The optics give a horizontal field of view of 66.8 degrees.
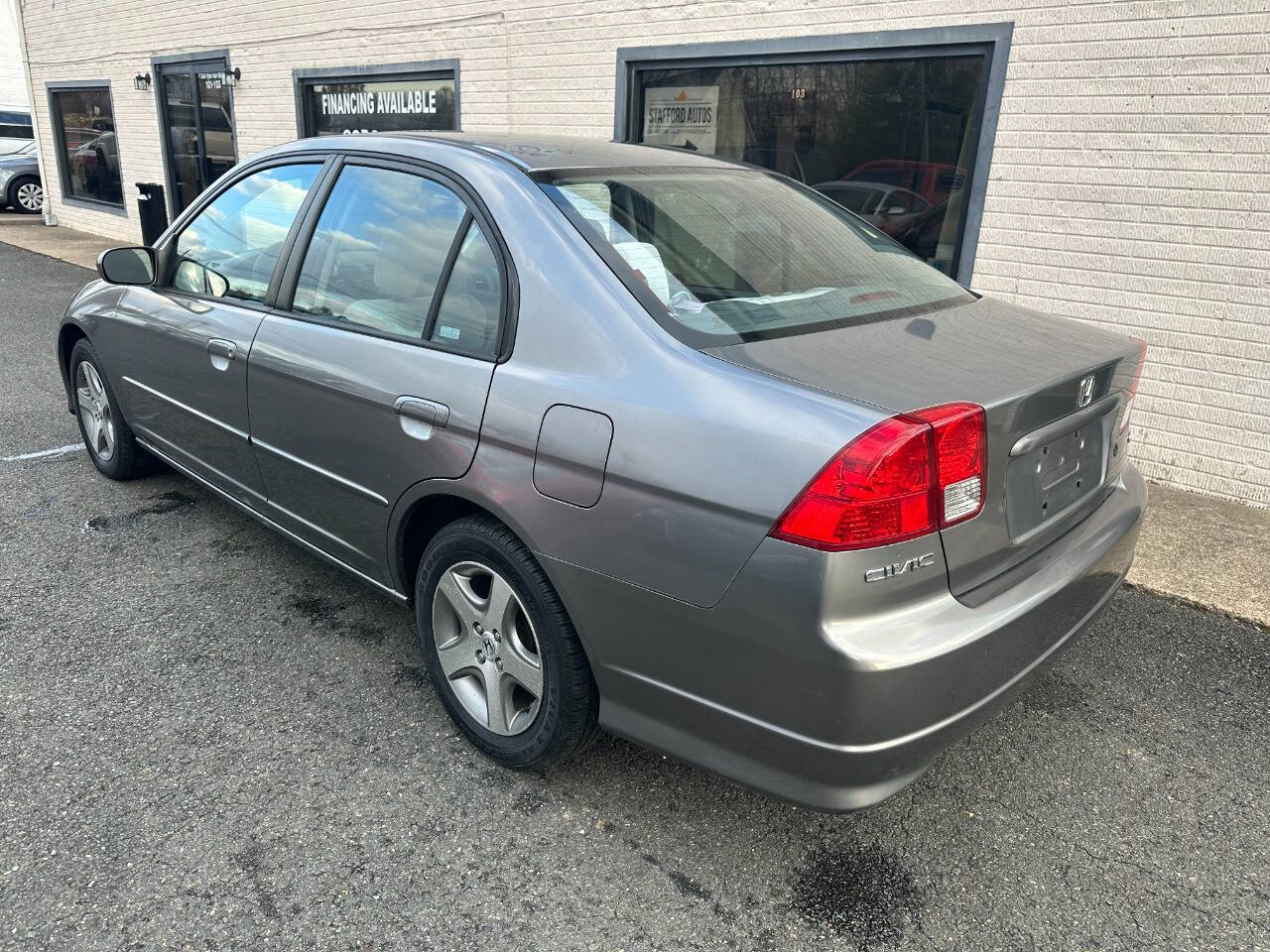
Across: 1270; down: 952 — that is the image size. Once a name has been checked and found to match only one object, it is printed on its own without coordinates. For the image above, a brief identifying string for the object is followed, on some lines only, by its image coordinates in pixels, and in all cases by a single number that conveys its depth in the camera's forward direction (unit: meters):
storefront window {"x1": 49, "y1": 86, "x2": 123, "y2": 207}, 14.43
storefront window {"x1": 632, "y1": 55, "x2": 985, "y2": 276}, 5.68
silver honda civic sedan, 1.92
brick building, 4.71
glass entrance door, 11.80
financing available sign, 9.02
